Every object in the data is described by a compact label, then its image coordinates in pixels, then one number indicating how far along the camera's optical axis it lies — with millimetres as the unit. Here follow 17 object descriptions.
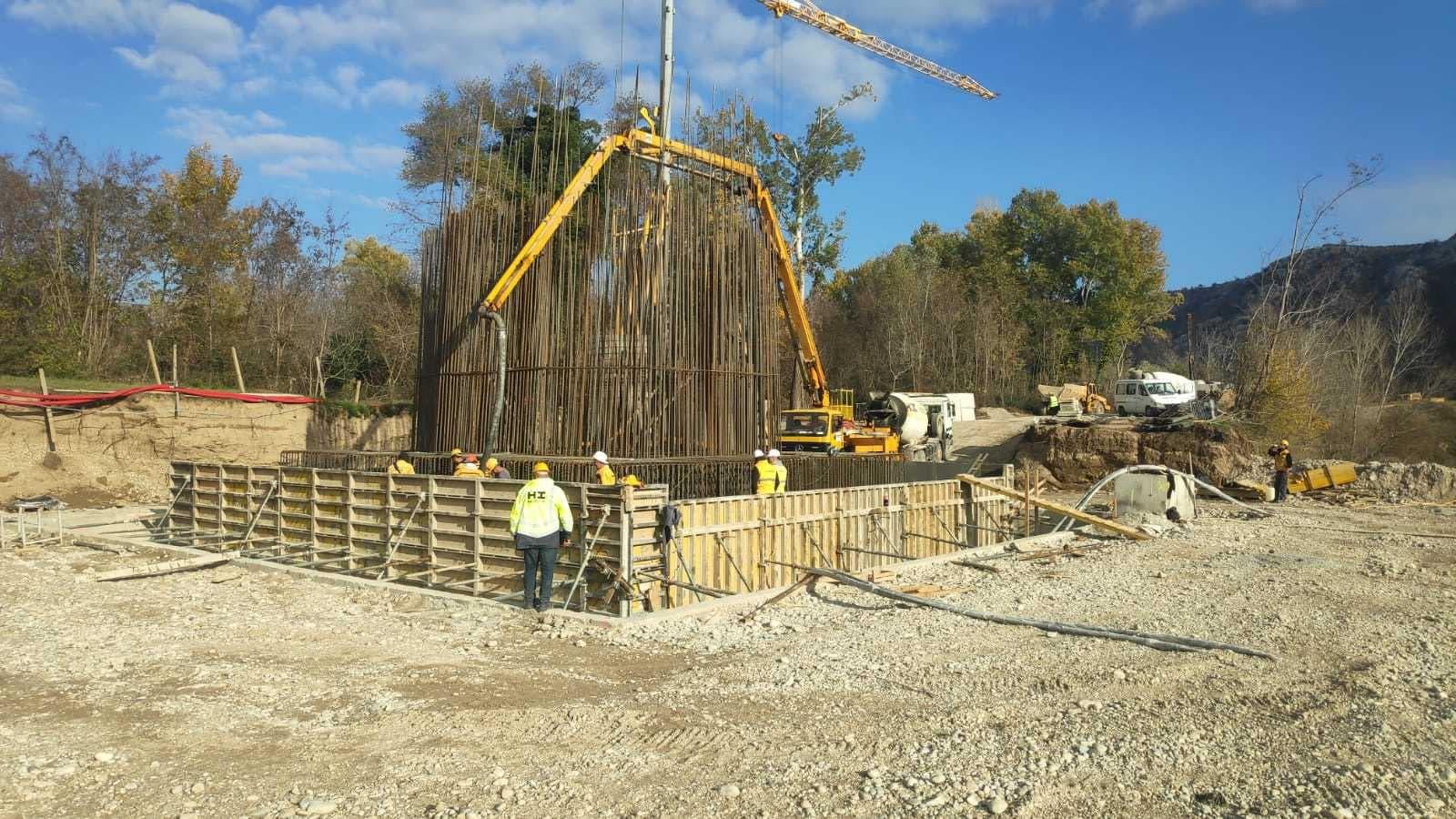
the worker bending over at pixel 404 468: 14008
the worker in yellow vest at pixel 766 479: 13367
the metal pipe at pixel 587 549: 9984
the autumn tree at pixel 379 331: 32969
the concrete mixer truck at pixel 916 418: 31969
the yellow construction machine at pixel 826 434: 23766
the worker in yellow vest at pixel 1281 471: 22625
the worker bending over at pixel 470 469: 12883
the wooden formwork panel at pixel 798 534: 11039
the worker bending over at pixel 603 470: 12094
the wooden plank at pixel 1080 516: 15258
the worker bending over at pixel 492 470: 13750
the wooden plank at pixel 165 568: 11773
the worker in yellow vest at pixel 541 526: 9773
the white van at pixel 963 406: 40759
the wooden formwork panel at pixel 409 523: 10297
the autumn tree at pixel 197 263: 32375
